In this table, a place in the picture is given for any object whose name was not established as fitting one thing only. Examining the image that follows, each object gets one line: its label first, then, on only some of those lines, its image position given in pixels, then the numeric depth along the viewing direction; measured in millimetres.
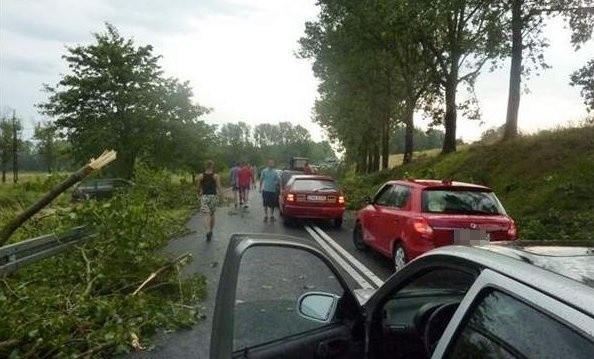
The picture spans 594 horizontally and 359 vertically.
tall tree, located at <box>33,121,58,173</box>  59750
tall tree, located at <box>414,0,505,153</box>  20195
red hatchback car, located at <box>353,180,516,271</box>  8586
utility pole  56719
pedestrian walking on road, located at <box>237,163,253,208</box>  21516
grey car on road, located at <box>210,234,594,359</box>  1820
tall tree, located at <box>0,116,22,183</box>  56844
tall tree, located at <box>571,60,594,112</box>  17875
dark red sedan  16609
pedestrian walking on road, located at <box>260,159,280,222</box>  17953
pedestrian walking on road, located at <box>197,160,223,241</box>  13820
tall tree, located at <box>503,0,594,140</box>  19141
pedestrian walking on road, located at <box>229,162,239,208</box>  22469
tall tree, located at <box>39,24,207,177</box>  34125
